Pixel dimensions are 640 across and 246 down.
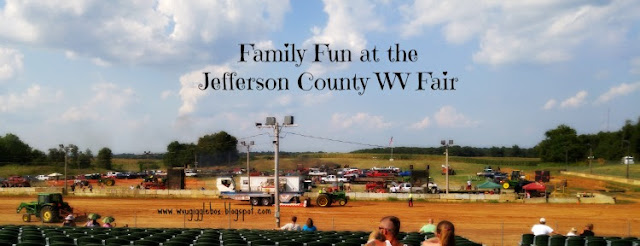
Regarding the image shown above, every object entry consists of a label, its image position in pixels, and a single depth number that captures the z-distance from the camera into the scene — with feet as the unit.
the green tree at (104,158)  457.68
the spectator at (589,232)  67.41
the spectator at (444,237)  20.34
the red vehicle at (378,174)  309.63
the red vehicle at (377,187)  216.29
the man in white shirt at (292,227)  73.77
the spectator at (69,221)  91.98
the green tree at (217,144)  520.83
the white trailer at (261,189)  164.45
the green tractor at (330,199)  163.34
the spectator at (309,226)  69.05
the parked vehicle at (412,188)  202.18
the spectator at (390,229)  20.65
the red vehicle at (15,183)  235.61
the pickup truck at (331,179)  280.92
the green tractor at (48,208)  124.36
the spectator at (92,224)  80.00
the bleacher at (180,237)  45.65
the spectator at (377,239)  19.72
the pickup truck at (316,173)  319.33
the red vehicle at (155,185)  225.39
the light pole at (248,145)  224.98
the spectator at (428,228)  68.90
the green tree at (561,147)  508.12
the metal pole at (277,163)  108.06
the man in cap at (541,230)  64.64
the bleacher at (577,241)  52.42
